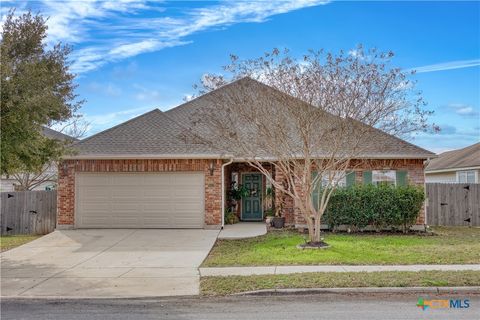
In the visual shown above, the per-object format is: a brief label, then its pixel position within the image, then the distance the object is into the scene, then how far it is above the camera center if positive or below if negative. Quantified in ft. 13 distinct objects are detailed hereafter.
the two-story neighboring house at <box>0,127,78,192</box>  83.20 +0.03
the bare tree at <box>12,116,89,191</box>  81.71 +0.37
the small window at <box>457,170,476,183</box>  79.66 +0.44
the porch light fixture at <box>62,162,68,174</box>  56.59 +1.43
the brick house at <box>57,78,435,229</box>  55.57 +0.06
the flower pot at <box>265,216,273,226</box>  56.70 -5.03
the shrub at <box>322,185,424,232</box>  52.60 -3.07
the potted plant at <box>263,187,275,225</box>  57.45 -3.54
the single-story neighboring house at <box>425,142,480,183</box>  78.74 +2.13
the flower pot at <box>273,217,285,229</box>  56.51 -5.14
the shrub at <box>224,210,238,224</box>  60.41 -4.93
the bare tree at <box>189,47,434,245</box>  41.29 +5.98
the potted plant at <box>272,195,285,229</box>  56.54 -5.13
